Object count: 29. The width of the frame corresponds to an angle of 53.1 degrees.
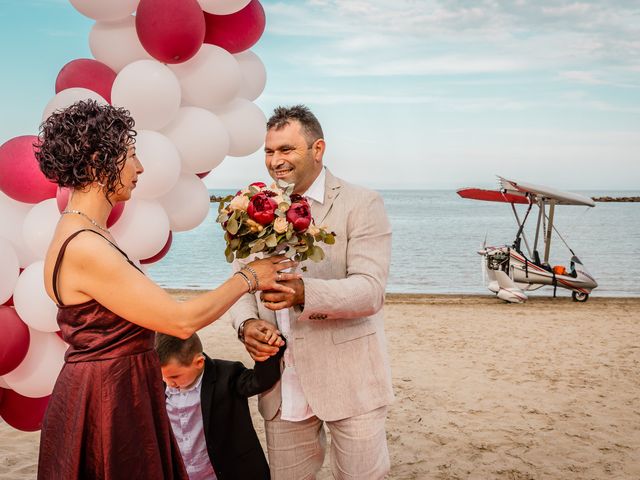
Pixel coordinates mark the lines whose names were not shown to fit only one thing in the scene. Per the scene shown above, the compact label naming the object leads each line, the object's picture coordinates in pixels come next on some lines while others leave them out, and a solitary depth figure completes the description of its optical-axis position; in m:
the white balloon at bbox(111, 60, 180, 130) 3.76
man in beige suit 2.98
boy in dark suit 3.42
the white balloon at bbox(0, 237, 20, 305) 3.59
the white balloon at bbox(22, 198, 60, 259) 3.58
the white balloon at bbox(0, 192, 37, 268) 3.78
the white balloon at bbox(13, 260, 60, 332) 3.56
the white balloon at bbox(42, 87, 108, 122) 3.63
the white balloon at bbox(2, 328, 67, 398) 3.75
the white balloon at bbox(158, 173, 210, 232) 4.19
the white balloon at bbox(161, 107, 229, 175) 4.08
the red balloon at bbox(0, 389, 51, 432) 4.02
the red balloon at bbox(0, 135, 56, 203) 3.58
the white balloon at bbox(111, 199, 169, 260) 3.73
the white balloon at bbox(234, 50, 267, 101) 4.66
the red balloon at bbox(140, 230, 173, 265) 4.35
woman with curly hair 2.21
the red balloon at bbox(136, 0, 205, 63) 3.71
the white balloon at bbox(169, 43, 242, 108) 4.15
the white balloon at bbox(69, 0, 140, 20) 3.82
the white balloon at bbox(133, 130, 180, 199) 3.68
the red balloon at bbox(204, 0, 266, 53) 4.32
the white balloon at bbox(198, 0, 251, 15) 4.02
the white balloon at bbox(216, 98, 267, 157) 4.49
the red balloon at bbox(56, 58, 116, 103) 3.99
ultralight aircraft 13.83
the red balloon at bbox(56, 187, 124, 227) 3.49
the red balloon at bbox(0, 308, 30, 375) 3.56
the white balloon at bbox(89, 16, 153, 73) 4.09
